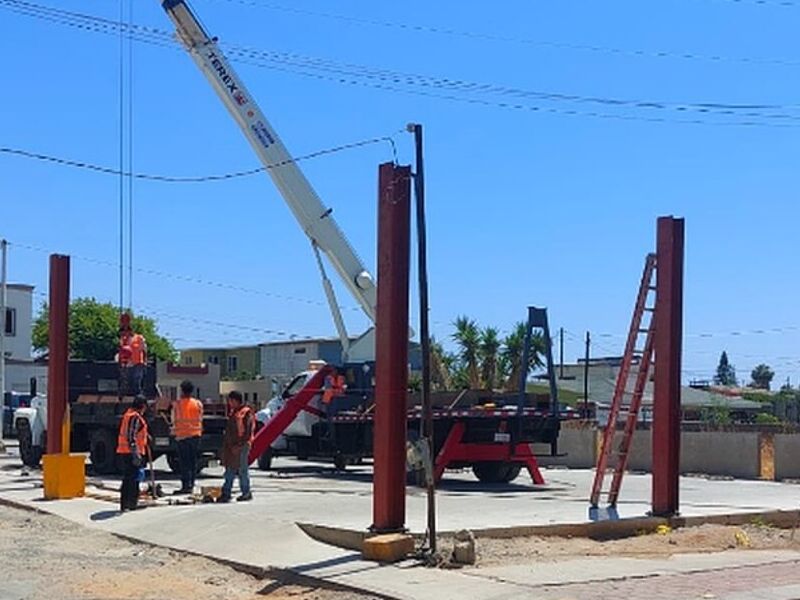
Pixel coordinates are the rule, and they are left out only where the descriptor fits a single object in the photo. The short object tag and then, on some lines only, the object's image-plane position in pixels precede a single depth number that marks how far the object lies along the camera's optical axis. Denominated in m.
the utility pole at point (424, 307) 12.65
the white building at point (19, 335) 60.56
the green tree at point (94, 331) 77.00
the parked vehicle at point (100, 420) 23.05
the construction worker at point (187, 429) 18.70
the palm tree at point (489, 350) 48.09
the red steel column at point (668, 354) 16.25
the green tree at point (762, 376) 166.62
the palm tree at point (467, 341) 48.66
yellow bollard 19.50
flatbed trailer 21.42
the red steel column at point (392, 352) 13.13
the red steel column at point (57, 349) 20.48
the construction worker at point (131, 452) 17.06
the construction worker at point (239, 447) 17.78
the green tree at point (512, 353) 46.95
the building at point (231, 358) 93.94
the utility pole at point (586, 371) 22.14
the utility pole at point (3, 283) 41.72
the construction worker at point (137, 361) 23.62
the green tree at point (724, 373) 157.12
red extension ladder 16.73
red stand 21.36
